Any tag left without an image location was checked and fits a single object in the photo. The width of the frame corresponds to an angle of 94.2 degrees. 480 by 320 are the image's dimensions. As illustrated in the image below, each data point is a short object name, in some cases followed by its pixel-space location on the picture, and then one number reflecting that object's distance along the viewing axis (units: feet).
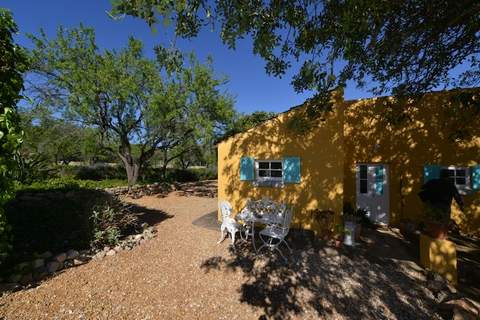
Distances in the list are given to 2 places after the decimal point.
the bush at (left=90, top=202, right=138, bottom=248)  17.78
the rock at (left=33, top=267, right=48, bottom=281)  13.23
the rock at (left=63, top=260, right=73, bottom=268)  14.82
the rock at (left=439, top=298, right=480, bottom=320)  10.02
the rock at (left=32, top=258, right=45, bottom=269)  13.76
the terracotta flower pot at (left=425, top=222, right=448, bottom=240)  14.38
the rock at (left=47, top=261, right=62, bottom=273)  13.97
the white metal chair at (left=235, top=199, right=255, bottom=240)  18.61
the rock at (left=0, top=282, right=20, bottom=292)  11.82
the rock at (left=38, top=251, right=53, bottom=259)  14.80
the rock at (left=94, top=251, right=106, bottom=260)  16.21
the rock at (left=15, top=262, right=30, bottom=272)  13.14
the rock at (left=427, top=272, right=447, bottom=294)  12.67
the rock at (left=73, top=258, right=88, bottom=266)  15.20
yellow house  21.24
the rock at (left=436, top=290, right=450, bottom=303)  11.72
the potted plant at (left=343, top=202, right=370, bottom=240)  19.45
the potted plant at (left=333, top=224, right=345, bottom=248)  18.08
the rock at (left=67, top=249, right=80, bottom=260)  15.55
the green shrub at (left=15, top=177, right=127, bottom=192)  20.74
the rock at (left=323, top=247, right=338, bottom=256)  16.74
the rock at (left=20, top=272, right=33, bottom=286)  12.68
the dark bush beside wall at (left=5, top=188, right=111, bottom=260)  15.61
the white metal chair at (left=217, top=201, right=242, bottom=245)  19.16
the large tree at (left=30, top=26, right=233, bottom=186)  35.47
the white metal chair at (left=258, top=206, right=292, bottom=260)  16.86
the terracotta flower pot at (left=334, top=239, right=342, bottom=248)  17.88
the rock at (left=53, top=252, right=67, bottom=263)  14.73
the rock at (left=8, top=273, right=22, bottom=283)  12.54
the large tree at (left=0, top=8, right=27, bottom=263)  7.90
